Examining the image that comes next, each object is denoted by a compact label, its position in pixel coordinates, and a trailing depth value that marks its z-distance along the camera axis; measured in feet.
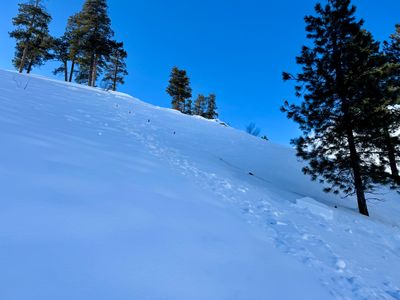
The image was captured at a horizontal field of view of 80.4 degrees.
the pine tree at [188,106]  139.06
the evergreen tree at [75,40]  88.90
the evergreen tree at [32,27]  76.13
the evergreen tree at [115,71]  113.39
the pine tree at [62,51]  100.83
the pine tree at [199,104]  153.28
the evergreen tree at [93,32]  88.99
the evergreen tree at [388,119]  27.91
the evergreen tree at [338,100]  29.35
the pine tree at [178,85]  122.62
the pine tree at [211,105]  153.07
